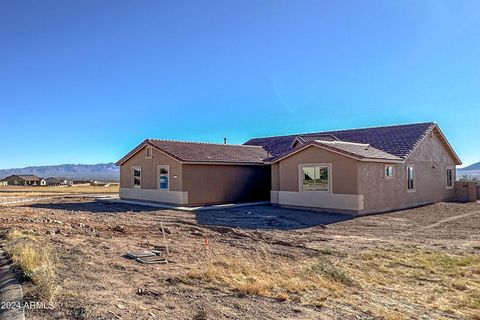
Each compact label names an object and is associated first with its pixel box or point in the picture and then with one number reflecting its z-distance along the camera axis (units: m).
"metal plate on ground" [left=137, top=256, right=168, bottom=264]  7.88
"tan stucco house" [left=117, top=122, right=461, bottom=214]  18.11
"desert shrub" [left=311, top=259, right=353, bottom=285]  6.83
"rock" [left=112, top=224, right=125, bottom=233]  12.39
